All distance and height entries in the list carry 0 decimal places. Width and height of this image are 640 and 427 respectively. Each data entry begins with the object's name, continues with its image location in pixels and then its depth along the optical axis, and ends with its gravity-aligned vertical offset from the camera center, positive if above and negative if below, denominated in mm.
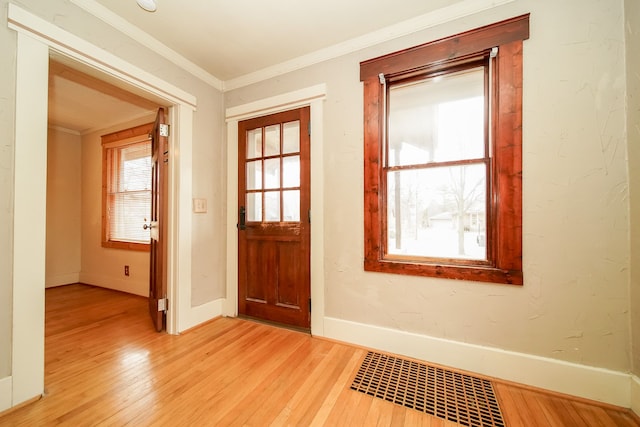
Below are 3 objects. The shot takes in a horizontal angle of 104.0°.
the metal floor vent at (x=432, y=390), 1331 -1066
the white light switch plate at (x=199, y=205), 2430 +77
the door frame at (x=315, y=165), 2201 +429
